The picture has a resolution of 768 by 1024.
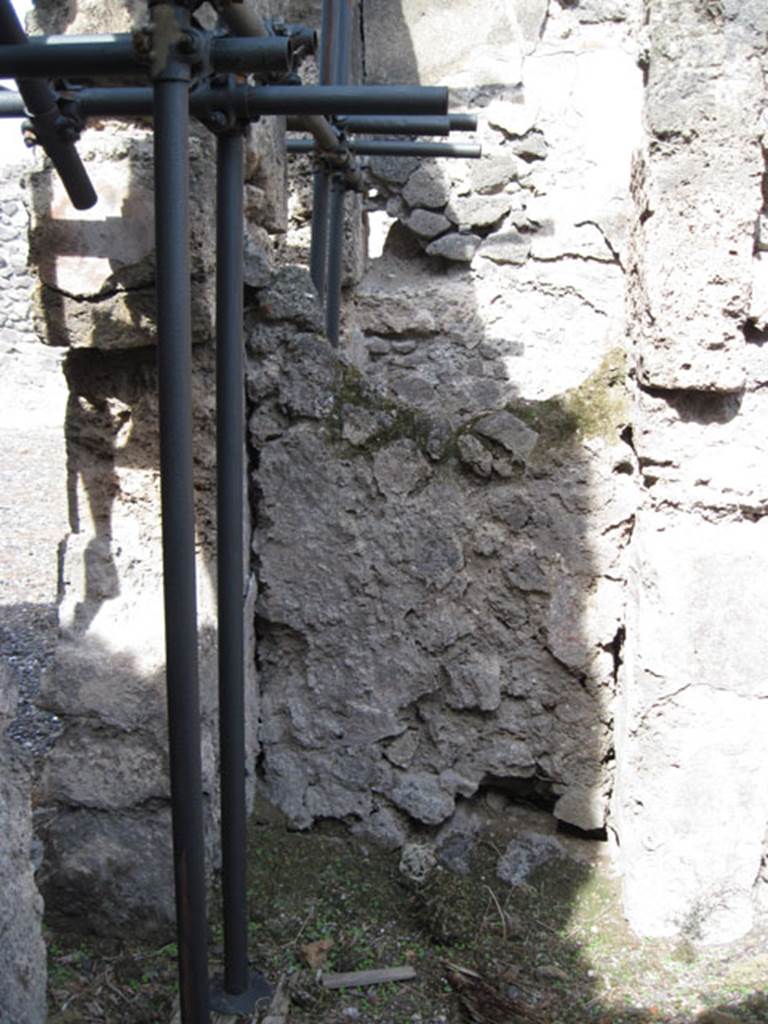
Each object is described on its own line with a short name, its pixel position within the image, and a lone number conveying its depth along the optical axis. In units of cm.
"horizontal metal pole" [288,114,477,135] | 285
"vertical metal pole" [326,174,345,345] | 351
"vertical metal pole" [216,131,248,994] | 192
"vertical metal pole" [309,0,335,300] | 293
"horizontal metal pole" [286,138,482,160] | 328
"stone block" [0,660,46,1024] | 171
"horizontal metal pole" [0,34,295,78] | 157
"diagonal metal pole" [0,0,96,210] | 168
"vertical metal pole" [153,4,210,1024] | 157
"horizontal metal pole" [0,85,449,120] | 177
